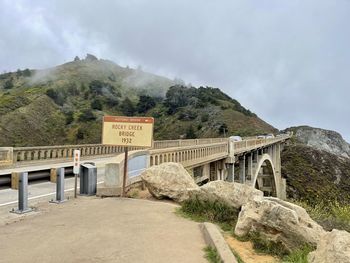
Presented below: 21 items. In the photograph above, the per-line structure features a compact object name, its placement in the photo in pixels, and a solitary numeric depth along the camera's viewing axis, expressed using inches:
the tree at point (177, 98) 4361.2
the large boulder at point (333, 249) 192.5
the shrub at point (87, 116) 3722.7
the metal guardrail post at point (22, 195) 367.6
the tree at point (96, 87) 4953.3
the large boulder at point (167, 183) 456.1
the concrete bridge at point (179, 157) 649.0
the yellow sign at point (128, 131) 464.8
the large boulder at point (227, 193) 379.2
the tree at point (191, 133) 3508.9
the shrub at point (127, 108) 4397.1
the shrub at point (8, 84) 5136.8
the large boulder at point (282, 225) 265.3
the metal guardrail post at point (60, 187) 421.7
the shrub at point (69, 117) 3681.4
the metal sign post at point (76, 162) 448.5
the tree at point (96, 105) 4211.1
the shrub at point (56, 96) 4159.2
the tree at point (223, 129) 3536.4
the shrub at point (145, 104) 4551.7
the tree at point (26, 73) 5620.1
